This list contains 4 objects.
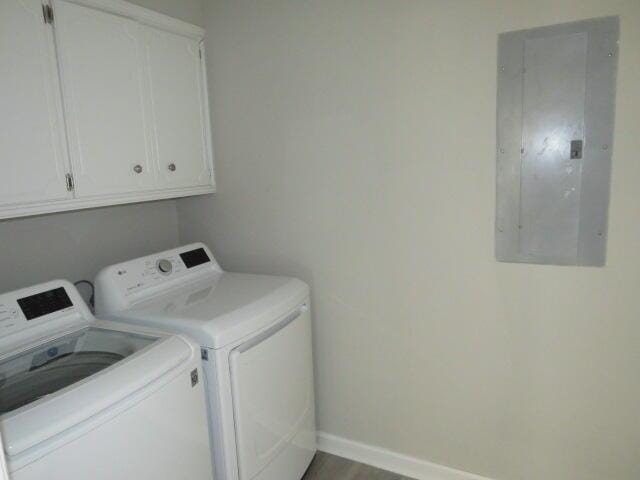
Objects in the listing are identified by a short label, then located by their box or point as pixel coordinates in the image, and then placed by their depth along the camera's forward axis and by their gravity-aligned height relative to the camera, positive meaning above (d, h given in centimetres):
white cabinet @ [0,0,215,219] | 144 +32
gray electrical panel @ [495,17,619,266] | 157 +11
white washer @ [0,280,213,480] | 106 -56
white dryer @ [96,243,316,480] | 160 -60
